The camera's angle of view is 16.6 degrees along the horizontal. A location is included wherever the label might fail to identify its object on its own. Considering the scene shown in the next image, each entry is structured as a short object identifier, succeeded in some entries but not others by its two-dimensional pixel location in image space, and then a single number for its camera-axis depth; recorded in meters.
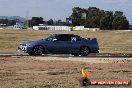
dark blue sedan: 28.20
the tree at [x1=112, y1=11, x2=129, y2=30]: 154.38
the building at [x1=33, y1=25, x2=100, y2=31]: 160.79
